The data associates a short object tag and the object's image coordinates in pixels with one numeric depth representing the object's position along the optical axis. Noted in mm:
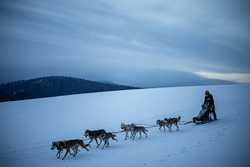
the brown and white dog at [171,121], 10125
